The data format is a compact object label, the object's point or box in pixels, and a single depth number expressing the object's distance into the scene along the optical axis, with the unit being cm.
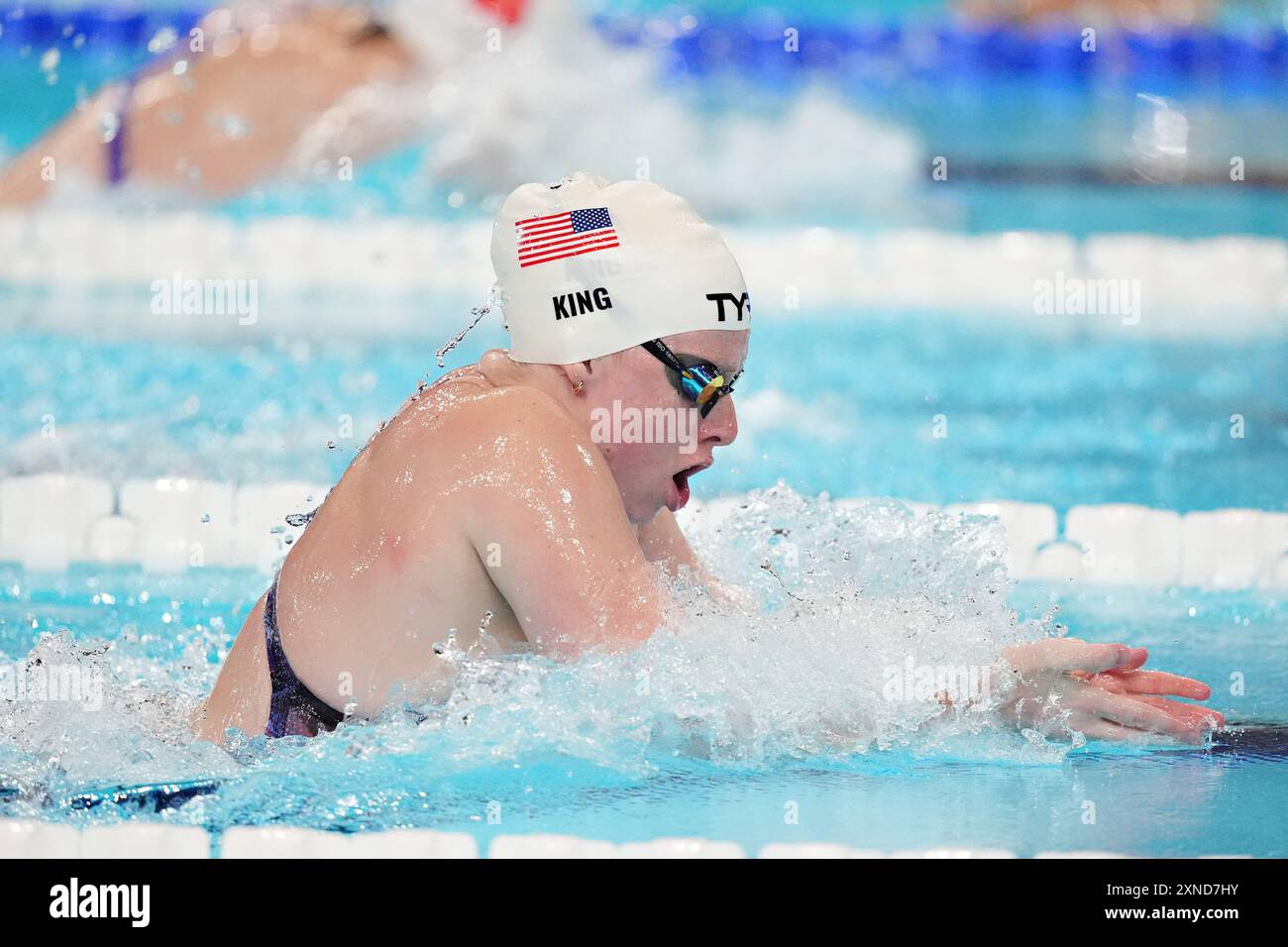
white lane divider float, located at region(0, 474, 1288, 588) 778
